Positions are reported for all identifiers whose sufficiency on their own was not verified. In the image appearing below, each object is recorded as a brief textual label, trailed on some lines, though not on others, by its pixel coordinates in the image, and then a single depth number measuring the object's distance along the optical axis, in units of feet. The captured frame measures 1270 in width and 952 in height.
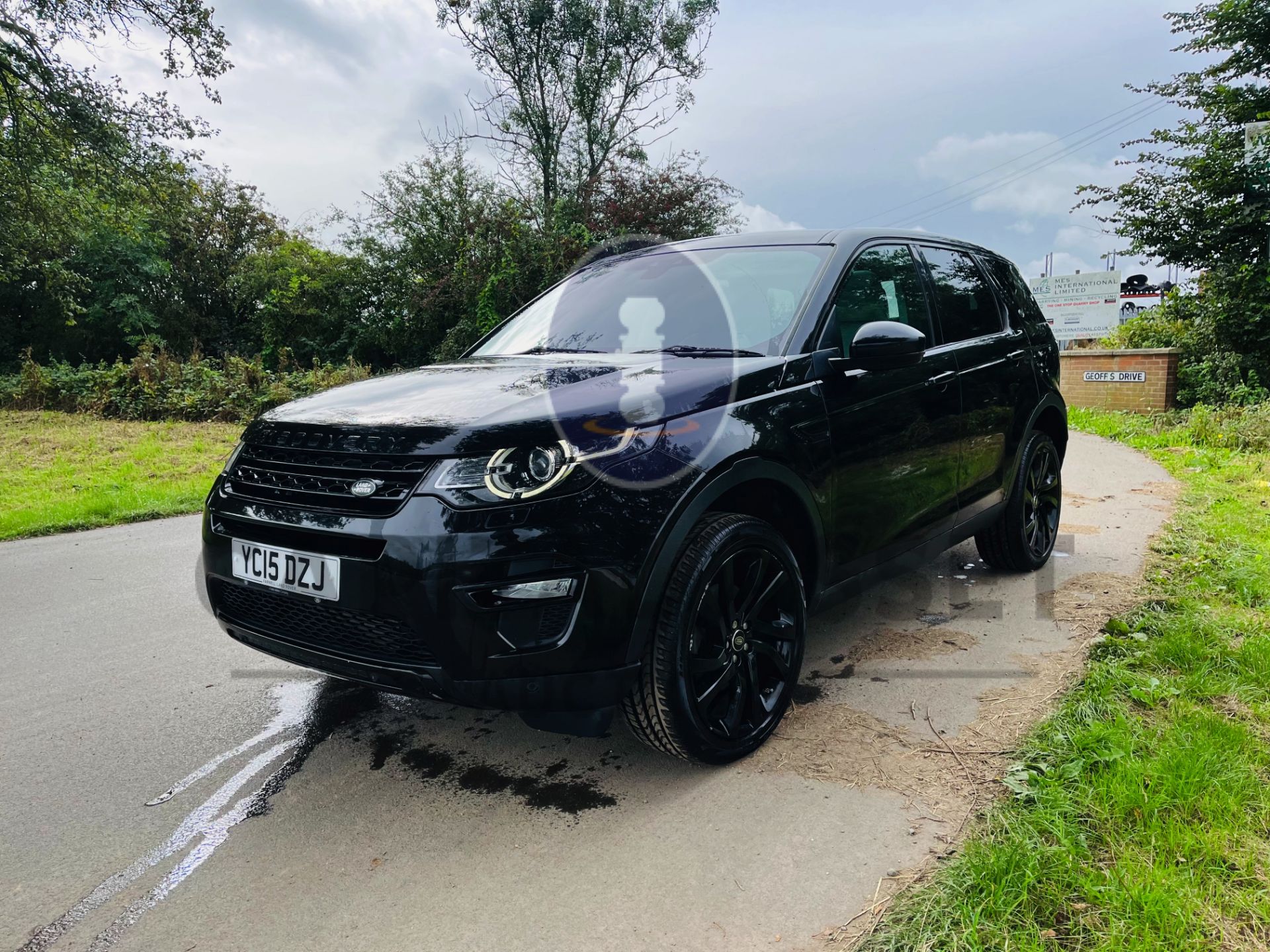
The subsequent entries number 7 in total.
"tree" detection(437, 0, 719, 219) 84.79
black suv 7.14
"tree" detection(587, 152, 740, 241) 75.77
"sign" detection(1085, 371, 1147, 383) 41.45
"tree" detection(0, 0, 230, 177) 33.76
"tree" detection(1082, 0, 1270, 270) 38.19
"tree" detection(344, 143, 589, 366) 68.85
